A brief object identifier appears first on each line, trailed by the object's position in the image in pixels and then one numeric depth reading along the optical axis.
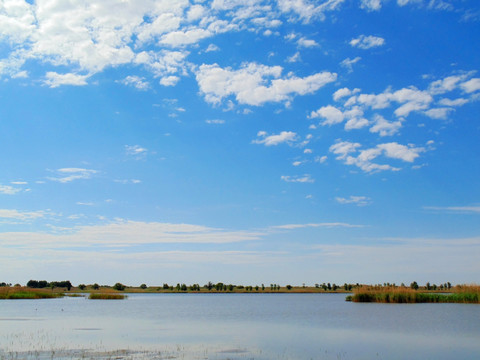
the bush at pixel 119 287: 163.60
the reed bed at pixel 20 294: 87.25
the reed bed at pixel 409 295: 59.22
